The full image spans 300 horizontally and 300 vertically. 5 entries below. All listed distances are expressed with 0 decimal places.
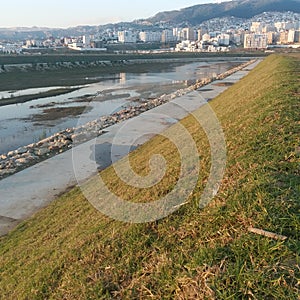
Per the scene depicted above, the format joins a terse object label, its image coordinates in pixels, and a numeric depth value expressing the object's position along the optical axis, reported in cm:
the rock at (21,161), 1081
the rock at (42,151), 1185
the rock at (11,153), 1223
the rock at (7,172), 995
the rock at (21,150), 1244
